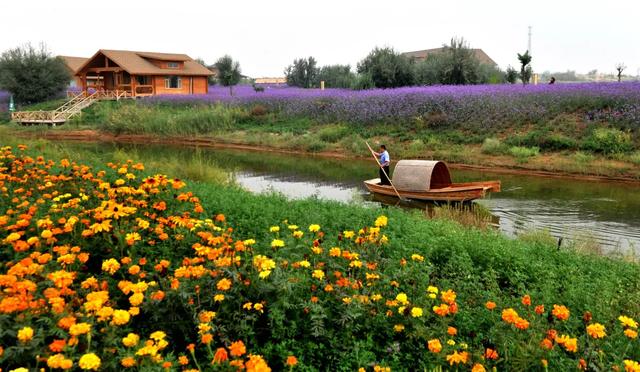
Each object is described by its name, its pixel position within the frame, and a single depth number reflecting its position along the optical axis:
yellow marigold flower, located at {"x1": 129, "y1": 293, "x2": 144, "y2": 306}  2.86
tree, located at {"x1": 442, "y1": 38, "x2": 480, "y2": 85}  33.84
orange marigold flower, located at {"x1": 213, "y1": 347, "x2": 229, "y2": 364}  2.54
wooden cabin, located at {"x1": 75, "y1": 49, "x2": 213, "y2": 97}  43.44
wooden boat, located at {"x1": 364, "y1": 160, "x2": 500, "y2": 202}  12.35
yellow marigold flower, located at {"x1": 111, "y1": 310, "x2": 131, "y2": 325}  2.72
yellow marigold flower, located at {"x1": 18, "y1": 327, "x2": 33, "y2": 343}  2.55
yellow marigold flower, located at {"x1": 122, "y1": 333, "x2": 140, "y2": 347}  2.59
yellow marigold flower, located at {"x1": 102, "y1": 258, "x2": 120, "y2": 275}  3.33
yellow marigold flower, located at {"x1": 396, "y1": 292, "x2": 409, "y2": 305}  3.53
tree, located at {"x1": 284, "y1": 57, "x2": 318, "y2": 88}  55.34
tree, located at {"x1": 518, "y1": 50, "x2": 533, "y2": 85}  26.86
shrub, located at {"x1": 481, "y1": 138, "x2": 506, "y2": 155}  20.42
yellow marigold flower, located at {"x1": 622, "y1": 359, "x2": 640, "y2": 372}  2.95
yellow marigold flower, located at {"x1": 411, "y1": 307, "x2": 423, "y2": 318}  3.39
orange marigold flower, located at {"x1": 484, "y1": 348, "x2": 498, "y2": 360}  3.12
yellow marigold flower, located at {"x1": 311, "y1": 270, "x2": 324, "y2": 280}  3.71
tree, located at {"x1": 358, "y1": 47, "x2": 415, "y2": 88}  37.19
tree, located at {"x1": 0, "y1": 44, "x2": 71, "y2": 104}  41.41
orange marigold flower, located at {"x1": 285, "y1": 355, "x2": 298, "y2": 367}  2.64
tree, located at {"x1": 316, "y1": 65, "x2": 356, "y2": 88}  49.17
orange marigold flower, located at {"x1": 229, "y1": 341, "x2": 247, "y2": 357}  2.62
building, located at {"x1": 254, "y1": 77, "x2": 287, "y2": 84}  100.46
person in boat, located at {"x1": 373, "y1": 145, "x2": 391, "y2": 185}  14.46
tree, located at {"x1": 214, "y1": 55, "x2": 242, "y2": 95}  60.97
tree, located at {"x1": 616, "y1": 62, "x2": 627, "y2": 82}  30.00
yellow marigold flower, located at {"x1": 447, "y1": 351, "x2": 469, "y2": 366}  3.08
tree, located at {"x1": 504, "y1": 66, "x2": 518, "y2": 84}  37.84
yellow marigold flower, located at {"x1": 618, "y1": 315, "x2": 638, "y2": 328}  3.31
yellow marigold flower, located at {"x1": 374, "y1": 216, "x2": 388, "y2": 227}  4.80
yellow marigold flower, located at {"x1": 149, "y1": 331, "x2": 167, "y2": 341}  2.68
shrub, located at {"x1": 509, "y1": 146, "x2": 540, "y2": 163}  19.19
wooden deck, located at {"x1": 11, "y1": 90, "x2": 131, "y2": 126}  33.44
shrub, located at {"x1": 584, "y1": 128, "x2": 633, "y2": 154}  18.59
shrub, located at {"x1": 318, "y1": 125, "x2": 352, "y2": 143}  25.34
